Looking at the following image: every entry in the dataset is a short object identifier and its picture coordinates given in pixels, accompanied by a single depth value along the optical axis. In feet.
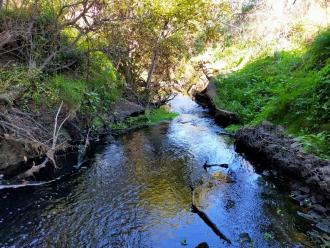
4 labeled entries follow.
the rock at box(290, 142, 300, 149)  28.30
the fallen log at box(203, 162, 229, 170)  31.84
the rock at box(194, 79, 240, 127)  50.11
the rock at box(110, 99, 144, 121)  49.14
